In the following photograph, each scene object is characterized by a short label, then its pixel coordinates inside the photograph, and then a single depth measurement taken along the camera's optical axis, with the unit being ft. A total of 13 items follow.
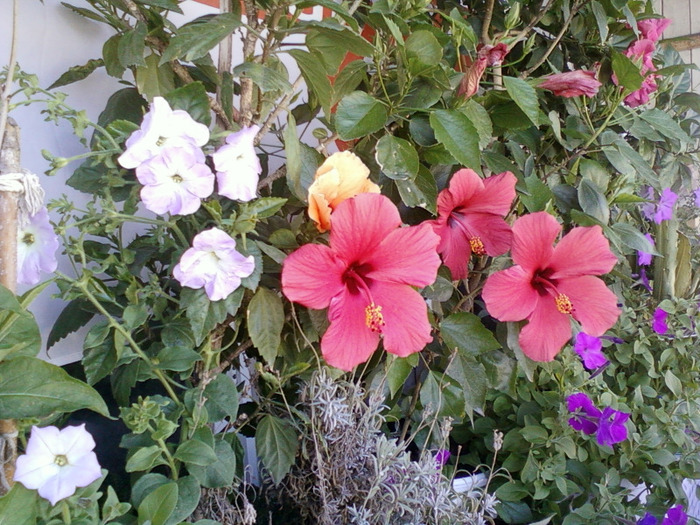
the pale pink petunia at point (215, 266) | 2.35
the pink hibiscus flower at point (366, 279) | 2.51
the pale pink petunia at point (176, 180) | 2.26
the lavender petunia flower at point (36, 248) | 2.34
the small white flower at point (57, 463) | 1.87
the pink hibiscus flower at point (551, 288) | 3.01
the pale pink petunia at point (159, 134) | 2.24
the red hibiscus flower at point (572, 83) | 3.33
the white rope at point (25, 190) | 2.04
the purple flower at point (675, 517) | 3.55
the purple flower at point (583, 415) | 3.84
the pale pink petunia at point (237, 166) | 2.38
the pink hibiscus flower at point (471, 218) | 3.07
